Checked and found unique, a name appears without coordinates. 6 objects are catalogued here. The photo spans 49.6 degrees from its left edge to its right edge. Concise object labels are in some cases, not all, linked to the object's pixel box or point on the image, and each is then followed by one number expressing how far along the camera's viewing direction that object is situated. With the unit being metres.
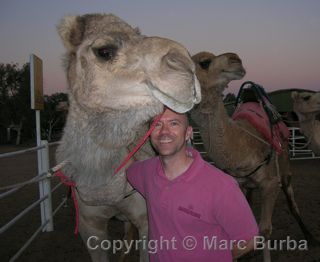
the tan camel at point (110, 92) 1.68
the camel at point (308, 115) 5.40
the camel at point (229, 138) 3.85
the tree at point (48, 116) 40.38
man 1.71
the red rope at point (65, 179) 2.41
